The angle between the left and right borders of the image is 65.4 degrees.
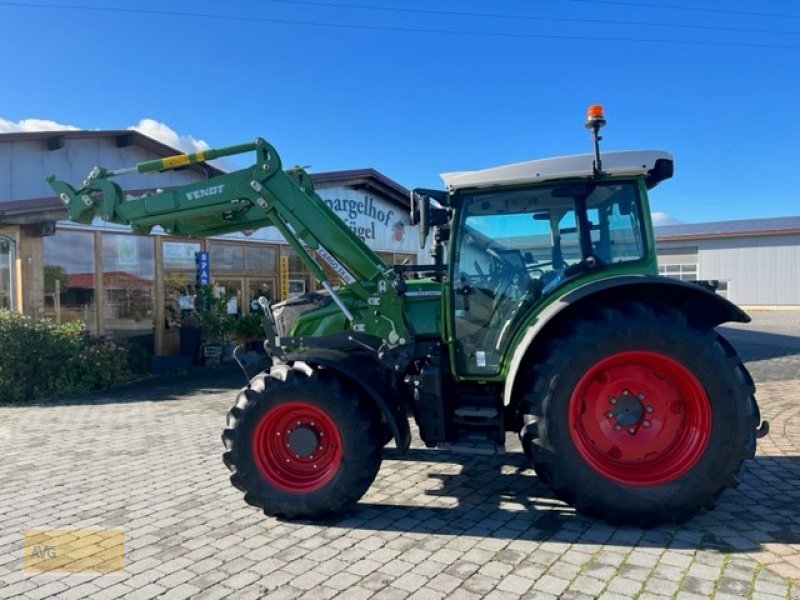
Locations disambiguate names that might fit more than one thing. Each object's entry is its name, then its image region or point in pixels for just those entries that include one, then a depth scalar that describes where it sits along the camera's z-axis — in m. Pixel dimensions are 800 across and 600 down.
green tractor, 3.94
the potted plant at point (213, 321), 12.64
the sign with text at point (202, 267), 13.16
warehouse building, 31.11
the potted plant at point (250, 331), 13.32
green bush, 9.33
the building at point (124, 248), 10.66
